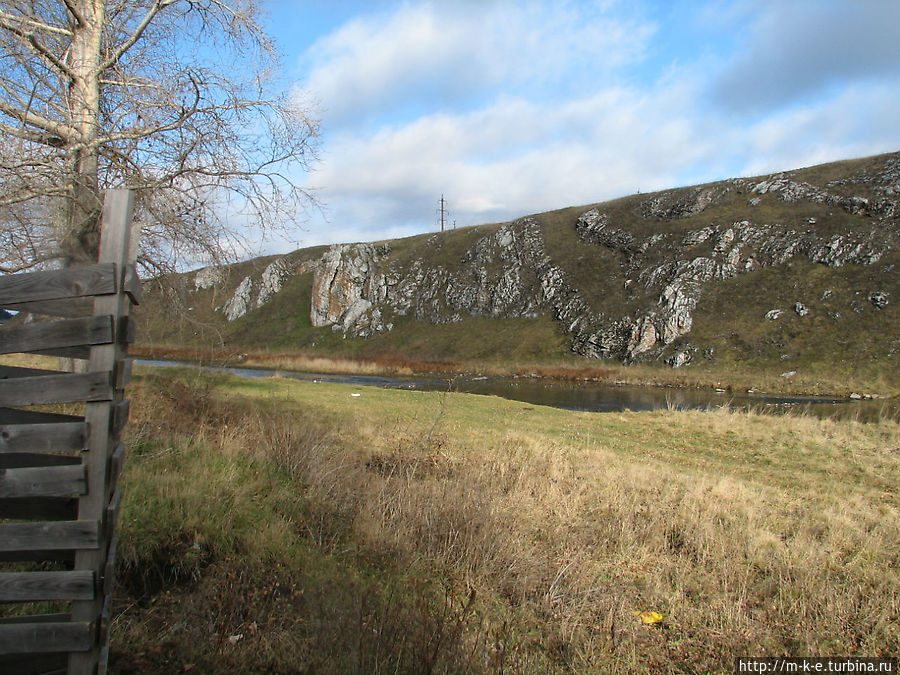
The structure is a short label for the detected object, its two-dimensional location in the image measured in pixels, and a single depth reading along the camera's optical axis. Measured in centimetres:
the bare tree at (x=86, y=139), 827
